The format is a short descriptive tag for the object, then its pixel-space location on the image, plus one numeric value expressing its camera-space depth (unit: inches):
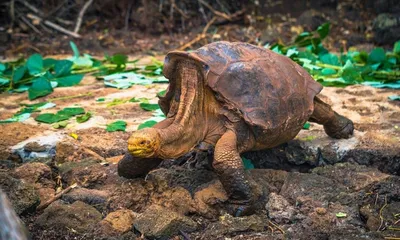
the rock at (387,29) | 327.3
